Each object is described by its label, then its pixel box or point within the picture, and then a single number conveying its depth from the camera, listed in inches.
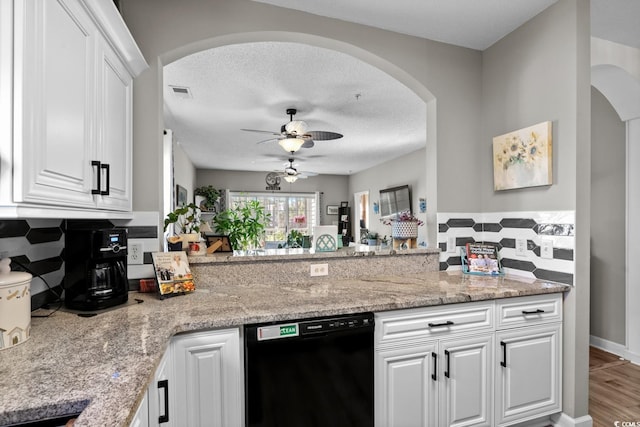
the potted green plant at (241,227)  104.5
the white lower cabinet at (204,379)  52.4
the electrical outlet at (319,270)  85.4
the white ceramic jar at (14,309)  43.6
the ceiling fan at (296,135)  142.6
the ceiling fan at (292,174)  228.2
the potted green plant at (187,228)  76.4
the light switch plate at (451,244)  98.0
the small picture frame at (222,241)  86.4
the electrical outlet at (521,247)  88.1
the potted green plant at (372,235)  301.2
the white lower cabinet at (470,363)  64.7
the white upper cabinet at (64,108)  34.9
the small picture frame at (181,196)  210.4
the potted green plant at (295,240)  126.4
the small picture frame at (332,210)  370.6
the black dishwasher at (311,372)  56.2
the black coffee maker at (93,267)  58.4
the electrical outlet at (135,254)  72.9
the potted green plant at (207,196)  305.0
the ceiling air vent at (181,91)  130.3
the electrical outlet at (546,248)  82.0
